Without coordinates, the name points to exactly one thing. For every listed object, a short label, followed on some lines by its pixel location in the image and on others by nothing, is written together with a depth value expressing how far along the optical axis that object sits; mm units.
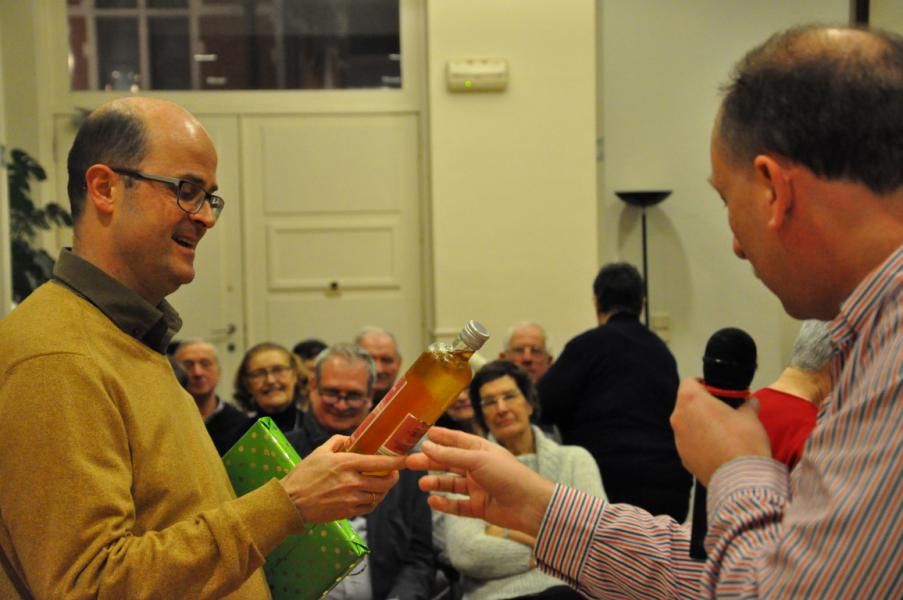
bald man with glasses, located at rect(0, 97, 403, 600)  1310
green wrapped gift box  1646
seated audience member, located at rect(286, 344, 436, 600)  3426
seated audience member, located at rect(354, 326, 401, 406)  5258
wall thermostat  6508
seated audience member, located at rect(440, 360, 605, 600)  3391
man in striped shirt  818
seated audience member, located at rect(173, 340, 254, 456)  4090
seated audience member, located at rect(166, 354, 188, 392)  2549
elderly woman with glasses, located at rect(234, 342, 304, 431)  4641
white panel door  6895
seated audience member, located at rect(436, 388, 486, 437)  4457
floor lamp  6625
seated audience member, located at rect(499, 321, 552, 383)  5336
